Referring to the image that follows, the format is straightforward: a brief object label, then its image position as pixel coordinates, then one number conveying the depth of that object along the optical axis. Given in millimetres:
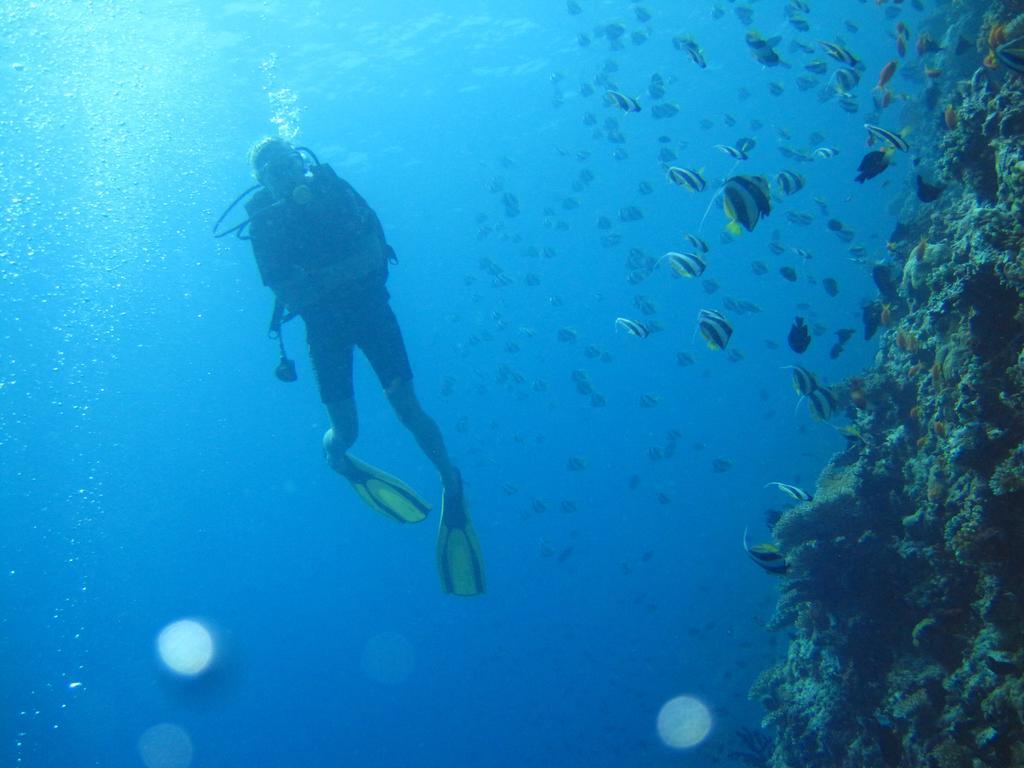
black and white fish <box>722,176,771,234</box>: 4348
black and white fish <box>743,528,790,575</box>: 5152
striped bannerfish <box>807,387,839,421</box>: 5871
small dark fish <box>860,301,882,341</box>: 7715
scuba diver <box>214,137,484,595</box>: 6652
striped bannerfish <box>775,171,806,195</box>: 7413
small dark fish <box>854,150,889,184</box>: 5719
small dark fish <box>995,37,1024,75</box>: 4113
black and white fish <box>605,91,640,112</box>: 9673
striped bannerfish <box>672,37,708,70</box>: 8692
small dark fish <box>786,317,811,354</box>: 5504
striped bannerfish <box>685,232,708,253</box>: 8276
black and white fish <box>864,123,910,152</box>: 6289
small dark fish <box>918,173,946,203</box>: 5535
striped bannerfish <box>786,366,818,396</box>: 5859
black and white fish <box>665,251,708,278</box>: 6781
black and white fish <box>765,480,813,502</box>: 6531
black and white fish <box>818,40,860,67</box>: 7652
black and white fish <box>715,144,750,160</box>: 9352
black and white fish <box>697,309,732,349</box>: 5523
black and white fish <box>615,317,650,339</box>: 8547
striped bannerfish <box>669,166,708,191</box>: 7539
